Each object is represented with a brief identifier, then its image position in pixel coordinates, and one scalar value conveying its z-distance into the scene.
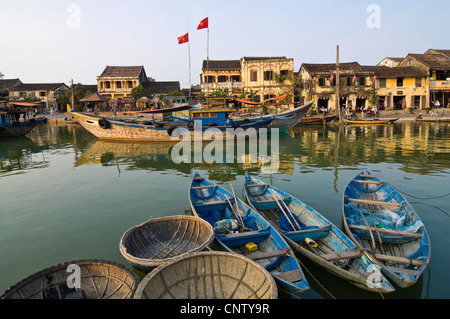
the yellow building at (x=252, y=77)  38.97
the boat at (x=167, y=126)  21.30
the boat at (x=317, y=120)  31.13
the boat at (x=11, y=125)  24.91
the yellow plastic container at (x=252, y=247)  5.57
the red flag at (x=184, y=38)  23.00
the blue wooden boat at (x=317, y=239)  4.62
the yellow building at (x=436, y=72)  36.71
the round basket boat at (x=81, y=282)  4.20
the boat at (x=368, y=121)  29.92
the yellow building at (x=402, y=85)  36.72
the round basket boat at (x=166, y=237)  5.57
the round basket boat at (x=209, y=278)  4.12
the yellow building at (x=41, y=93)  47.81
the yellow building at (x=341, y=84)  36.75
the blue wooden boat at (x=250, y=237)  4.52
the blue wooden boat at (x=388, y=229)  4.68
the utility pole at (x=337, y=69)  28.19
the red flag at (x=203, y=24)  21.36
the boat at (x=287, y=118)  24.31
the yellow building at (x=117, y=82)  43.56
